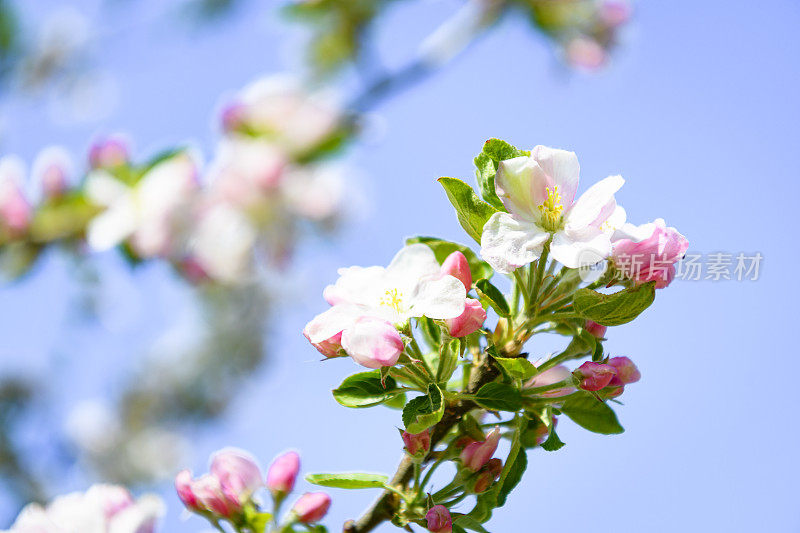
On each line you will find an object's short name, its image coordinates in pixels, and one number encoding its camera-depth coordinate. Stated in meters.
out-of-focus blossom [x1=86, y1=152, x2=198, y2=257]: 1.08
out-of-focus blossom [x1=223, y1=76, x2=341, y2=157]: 1.13
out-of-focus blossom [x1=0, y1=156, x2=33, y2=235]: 1.13
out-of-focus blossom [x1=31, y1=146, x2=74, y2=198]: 1.15
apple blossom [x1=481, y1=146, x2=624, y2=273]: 0.61
